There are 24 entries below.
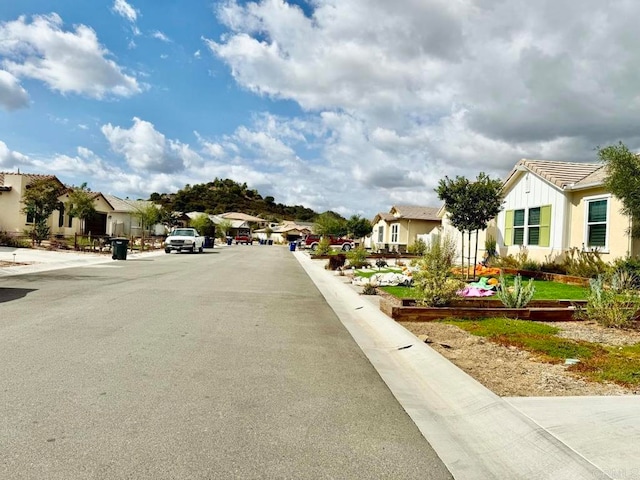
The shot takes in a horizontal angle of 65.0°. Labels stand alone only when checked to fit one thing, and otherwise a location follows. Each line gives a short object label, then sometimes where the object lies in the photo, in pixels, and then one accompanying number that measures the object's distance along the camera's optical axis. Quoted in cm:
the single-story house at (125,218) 5278
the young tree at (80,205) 3669
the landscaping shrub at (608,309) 892
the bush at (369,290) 1430
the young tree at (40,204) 3106
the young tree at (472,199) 1769
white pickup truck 3691
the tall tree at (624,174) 1332
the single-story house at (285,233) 9719
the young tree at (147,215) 5062
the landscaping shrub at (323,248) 3822
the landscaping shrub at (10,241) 3042
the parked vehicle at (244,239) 7375
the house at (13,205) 3434
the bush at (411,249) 3562
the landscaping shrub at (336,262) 2492
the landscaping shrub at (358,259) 2406
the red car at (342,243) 4866
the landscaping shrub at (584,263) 1602
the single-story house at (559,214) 1634
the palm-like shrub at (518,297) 1034
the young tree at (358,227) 6656
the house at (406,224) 4569
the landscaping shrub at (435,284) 1026
